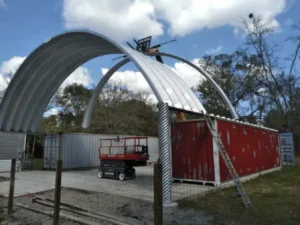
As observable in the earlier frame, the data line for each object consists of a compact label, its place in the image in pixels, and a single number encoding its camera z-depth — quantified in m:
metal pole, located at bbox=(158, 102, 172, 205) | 6.84
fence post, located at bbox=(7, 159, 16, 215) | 6.00
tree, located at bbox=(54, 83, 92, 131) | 32.66
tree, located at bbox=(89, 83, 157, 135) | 27.98
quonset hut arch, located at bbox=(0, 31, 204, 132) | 7.86
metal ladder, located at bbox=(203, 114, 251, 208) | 6.79
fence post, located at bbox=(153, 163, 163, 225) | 3.48
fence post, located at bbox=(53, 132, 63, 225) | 4.91
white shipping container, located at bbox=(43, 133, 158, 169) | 16.80
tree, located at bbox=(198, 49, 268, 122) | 28.88
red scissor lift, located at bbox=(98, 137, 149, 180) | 11.81
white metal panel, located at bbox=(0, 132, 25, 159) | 7.94
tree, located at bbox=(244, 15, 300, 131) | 26.05
